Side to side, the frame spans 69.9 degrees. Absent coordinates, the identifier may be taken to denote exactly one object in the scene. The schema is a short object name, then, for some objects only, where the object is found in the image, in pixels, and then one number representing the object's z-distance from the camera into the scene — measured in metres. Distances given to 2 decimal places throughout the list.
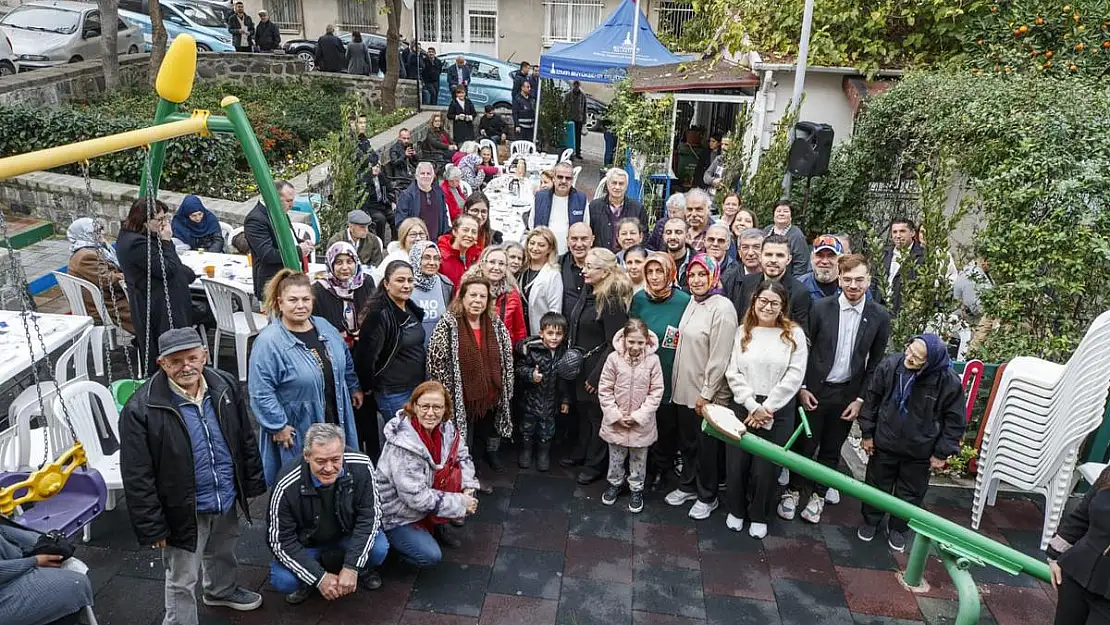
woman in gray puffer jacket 4.25
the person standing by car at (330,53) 17.50
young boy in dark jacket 5.33
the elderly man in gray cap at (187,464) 3.58
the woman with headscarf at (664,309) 5.07
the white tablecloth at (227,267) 6.53
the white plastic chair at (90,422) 4.31
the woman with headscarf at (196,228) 7.39
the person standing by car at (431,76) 17.02
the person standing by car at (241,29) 17.88
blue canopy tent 13.03
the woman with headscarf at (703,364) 4.87
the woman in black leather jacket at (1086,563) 3.30
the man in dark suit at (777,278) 5.15
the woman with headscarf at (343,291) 5.14
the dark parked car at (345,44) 18.92
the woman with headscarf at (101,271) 6.07
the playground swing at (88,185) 3.37
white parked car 14.36
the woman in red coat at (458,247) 6.07
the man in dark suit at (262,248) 6.16
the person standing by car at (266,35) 18.02
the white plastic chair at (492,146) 12.40
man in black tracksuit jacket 3.83
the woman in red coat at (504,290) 5.38
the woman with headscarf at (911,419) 4.57
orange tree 8.92
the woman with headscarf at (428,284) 5.26
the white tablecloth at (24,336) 4.84
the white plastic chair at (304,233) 7.36
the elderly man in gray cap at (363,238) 7.04
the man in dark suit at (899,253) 6.13
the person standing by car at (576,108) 15.32
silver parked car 14.83
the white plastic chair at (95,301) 5.90
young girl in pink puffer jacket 4.99
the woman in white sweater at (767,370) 4.72
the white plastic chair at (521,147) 13.23
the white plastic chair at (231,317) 6.39
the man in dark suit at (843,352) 4.96
